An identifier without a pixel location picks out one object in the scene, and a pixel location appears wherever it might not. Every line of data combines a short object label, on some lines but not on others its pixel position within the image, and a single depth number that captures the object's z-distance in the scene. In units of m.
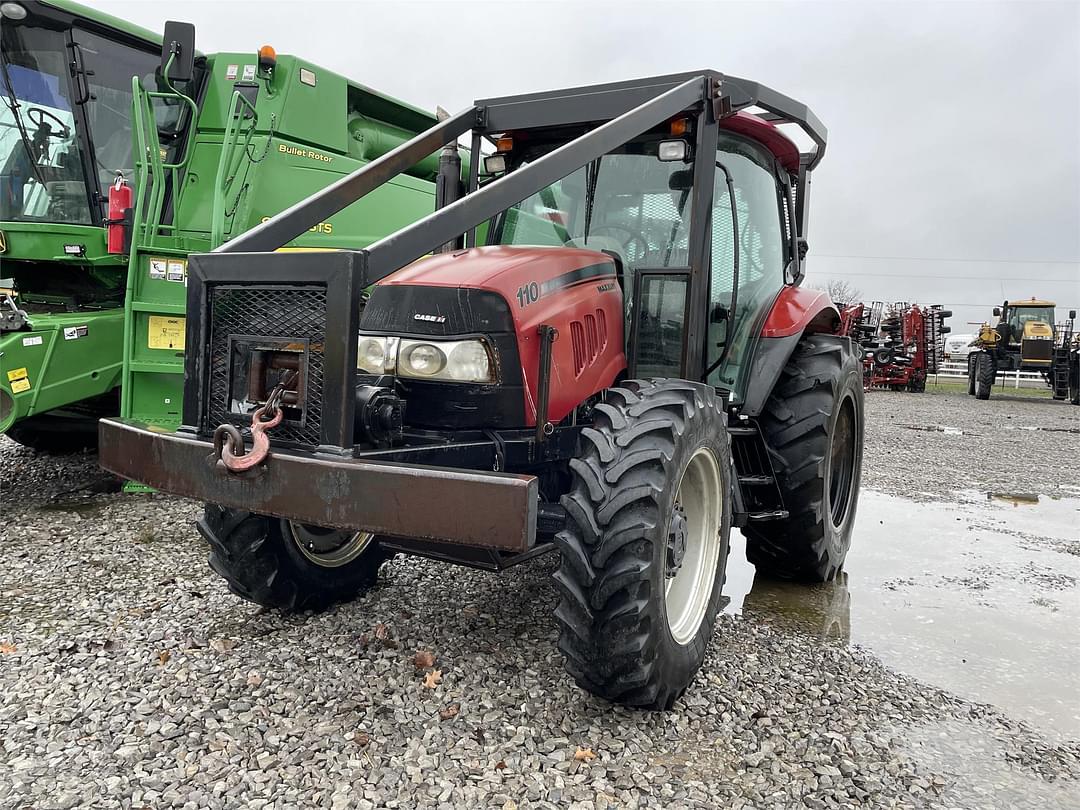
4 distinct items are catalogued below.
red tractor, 2.48
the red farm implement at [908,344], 22.19
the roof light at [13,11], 5.60
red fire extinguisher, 5.71
